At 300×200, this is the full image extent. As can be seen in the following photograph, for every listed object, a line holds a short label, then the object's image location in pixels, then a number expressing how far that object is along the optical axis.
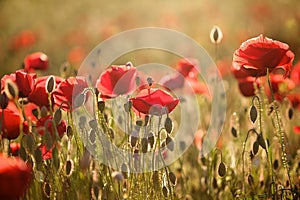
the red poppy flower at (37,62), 3.22
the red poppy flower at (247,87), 3.12
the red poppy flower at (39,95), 2.90
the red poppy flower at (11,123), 2.83
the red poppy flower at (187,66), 3.31
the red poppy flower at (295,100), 3.27
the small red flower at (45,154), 2.86
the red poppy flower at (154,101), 2.80
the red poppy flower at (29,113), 3.03
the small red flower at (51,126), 2.86
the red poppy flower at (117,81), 2.84
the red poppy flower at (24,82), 2.85
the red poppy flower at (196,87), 3.34
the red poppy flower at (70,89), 2.83
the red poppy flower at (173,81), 3.23
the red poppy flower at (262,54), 2.83
